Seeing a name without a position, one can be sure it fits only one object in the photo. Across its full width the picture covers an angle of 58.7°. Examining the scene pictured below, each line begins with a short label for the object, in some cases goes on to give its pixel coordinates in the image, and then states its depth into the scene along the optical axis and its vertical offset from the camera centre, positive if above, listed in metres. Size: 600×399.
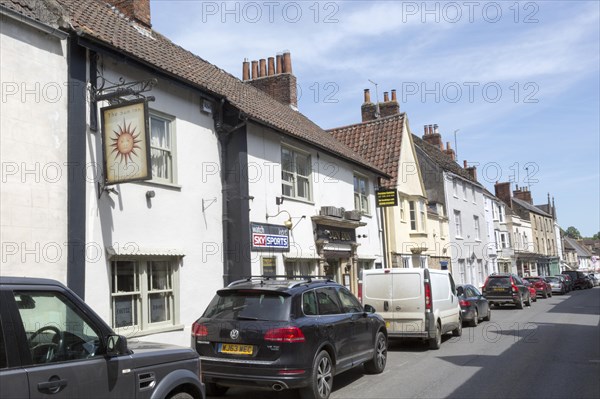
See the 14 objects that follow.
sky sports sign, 13.57 +0.76
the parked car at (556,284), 40.03 -2.50
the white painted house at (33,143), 8.11 +2.16
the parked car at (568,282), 43.10 -2.67
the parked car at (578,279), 48.90 -2.78
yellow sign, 21.89 +2.56
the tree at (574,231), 156.54 +5.35
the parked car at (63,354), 3.84 -0.61
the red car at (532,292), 32.21 -2.46
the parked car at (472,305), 18.05 -1.76
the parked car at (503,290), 26.05 -1.78
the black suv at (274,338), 7.51 -1.05
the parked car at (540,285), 35.19 -2.23
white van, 13.18 -1.05
